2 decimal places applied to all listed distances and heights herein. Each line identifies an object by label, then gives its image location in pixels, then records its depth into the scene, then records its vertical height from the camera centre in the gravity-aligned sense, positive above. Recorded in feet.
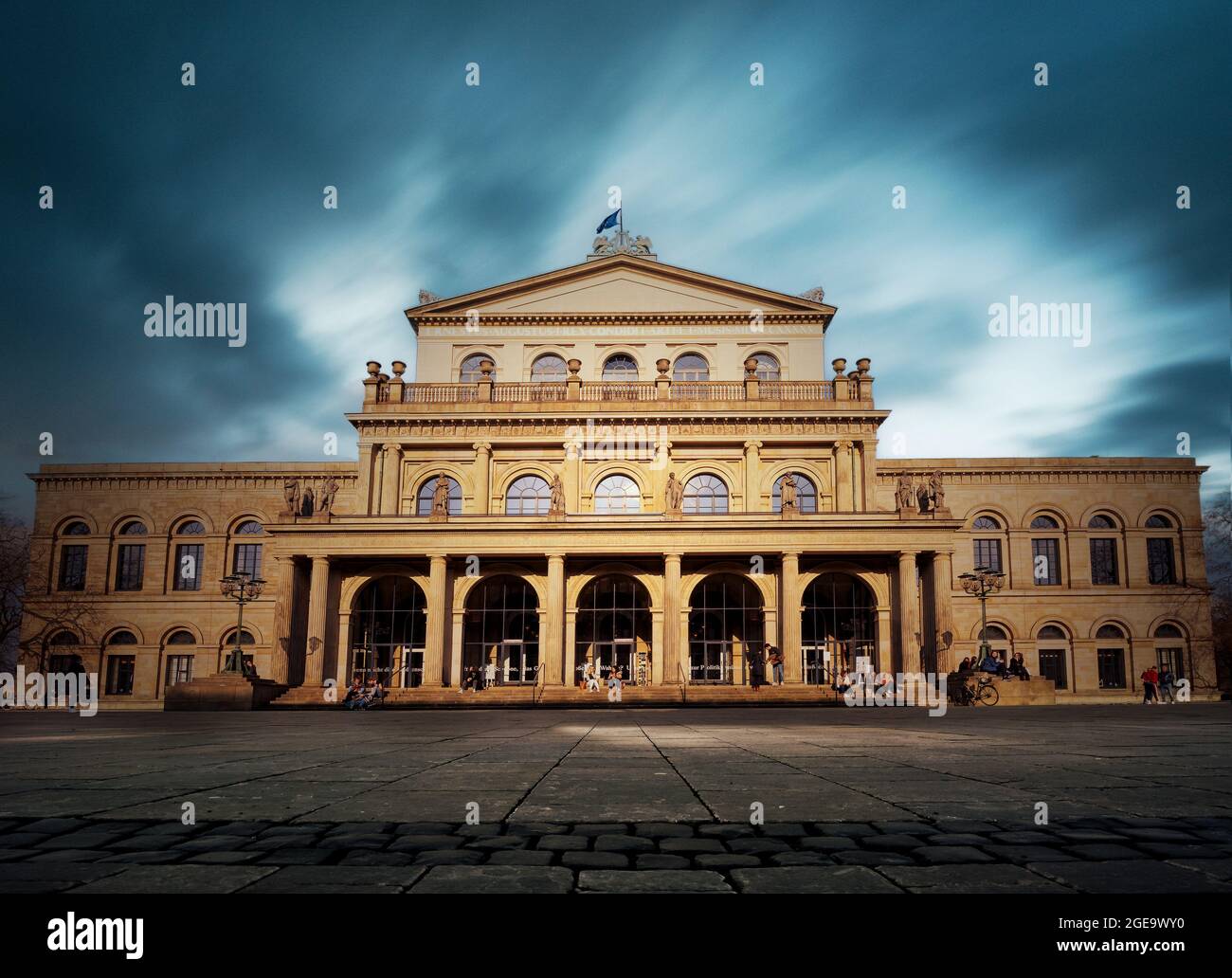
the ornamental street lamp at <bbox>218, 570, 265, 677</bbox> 101.09 +0.64
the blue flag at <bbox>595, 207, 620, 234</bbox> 136.98 +59.60
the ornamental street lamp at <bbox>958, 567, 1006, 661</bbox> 96.58 +2.45
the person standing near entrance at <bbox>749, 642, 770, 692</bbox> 117.50 -7.92
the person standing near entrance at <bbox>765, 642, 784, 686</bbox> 106.63 -7.50
